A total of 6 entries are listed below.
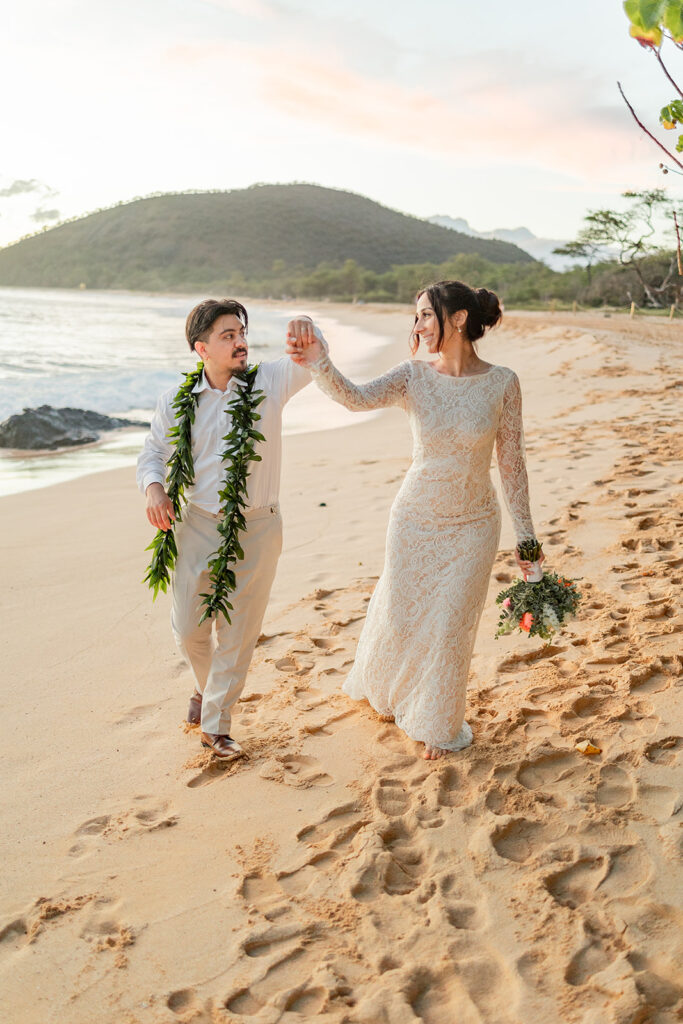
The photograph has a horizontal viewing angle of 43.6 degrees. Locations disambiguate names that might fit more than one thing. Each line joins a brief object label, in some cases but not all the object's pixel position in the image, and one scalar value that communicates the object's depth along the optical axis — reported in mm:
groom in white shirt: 3393
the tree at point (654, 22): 1710
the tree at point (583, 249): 51062
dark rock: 11398
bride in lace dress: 3324
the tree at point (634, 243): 40781
